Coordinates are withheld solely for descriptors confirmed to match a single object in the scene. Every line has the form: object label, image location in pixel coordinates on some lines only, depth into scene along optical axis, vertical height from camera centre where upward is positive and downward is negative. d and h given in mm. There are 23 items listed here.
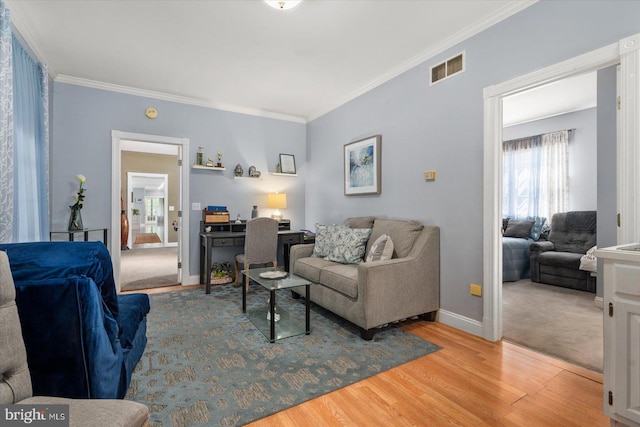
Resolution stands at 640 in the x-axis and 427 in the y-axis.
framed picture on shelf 5058 +813
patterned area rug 1683 -1072
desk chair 3895 -398
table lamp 4785 +185
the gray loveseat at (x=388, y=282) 2512 -639
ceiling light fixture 2230 +1550
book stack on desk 4301 -44
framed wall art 3674 +577
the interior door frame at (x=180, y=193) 3902 +258
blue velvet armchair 1060 -403
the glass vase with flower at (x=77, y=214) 3449 -17
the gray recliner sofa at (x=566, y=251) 3975 -591
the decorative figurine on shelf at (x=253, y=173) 4746 +612
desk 3844 -403
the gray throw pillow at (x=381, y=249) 2889 -372
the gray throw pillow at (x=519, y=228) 4910 -295
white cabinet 1325 -566
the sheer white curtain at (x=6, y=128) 2064 +598
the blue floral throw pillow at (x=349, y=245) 3238 -374
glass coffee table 2513 -1002
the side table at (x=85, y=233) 3358 -246
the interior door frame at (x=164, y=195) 8035 +514
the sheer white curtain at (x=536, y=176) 4980 +615
